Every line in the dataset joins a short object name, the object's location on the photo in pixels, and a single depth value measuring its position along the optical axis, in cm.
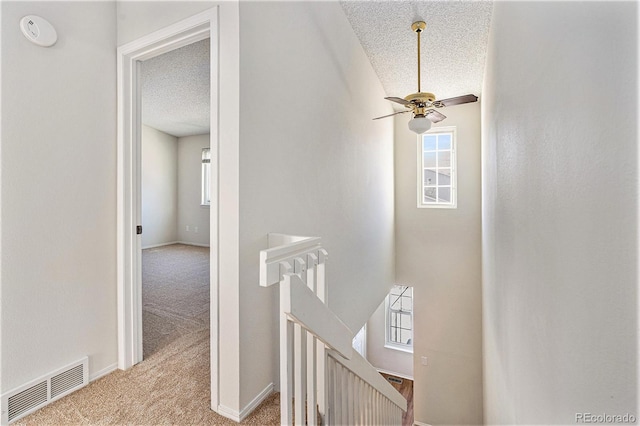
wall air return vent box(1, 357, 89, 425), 142
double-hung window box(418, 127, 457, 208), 545
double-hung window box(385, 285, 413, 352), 697
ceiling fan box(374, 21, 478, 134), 293
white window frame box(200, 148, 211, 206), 739
